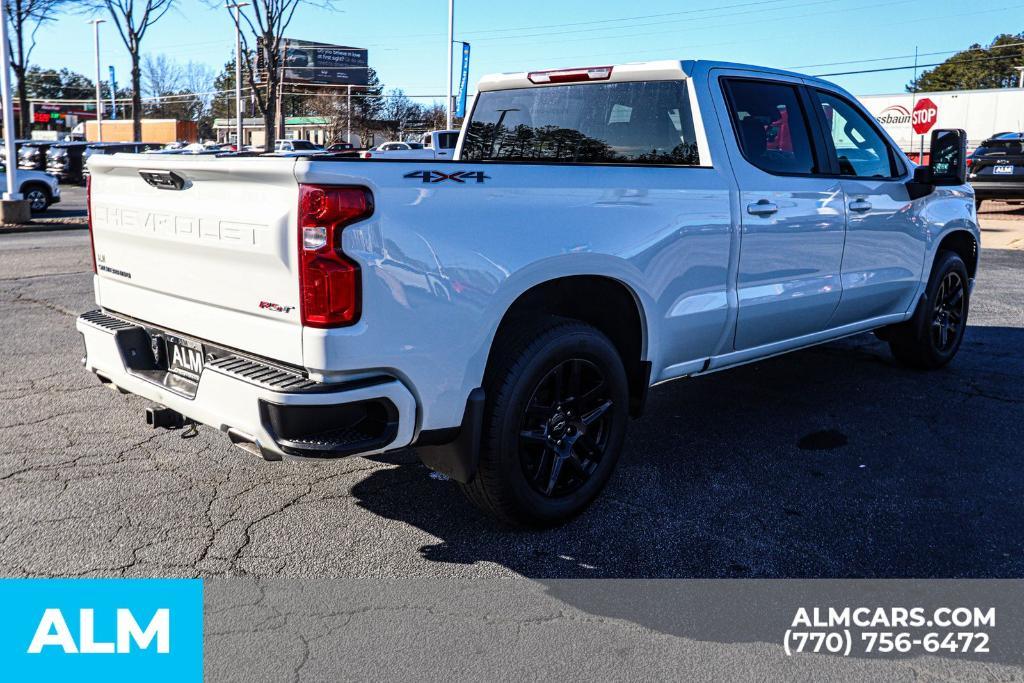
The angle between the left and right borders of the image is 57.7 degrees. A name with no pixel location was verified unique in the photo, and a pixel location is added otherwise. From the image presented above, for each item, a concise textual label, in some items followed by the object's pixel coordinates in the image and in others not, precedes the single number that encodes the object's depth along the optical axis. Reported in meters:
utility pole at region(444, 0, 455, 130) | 36.88
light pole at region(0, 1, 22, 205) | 15.97
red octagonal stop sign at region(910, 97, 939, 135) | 22.47
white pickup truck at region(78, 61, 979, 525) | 3.08
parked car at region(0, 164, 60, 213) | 20.88
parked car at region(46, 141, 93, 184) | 33.53
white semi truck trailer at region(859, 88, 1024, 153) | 34.41
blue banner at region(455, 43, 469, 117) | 30.88
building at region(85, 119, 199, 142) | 70.62
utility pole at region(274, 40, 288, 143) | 44.43
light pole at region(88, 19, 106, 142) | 47.51
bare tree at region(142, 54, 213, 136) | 94.09
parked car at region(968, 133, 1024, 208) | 19.75
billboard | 84.69
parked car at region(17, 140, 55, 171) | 31.98
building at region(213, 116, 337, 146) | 76.88
